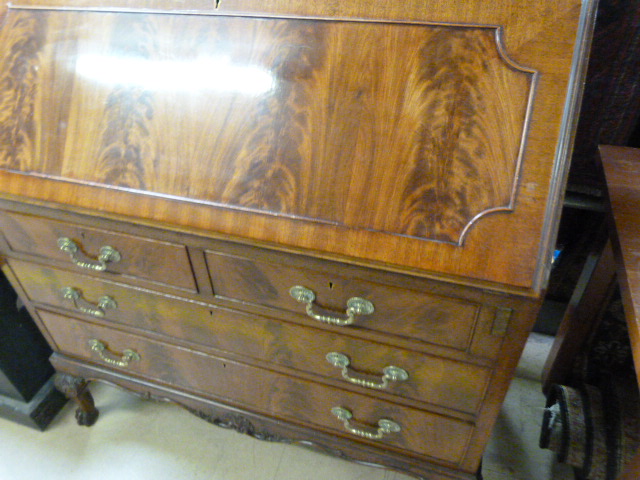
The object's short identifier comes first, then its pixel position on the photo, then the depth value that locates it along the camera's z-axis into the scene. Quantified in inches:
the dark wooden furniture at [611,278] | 30.2
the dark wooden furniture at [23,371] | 54.3
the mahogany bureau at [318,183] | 28.9
